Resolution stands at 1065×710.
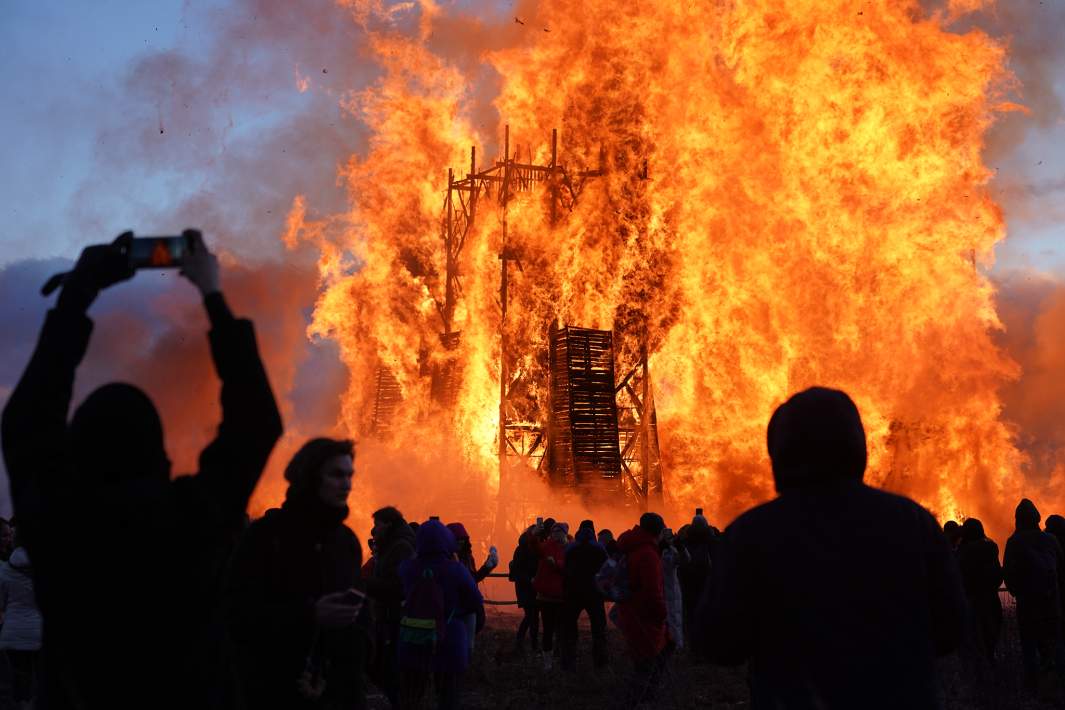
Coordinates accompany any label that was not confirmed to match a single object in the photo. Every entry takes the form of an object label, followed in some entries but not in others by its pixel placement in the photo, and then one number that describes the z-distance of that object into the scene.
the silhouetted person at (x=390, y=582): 9.71
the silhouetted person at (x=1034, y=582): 12.73
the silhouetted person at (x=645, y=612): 11.62
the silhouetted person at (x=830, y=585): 3.50
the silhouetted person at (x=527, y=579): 18.92
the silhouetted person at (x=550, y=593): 16.62
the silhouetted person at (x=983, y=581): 13.31
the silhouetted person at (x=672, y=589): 14.09
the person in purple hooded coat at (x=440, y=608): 9.44
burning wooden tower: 37.56
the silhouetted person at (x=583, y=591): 15.84
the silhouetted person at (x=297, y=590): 4.53
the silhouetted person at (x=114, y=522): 3.26
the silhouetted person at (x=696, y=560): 16.78
